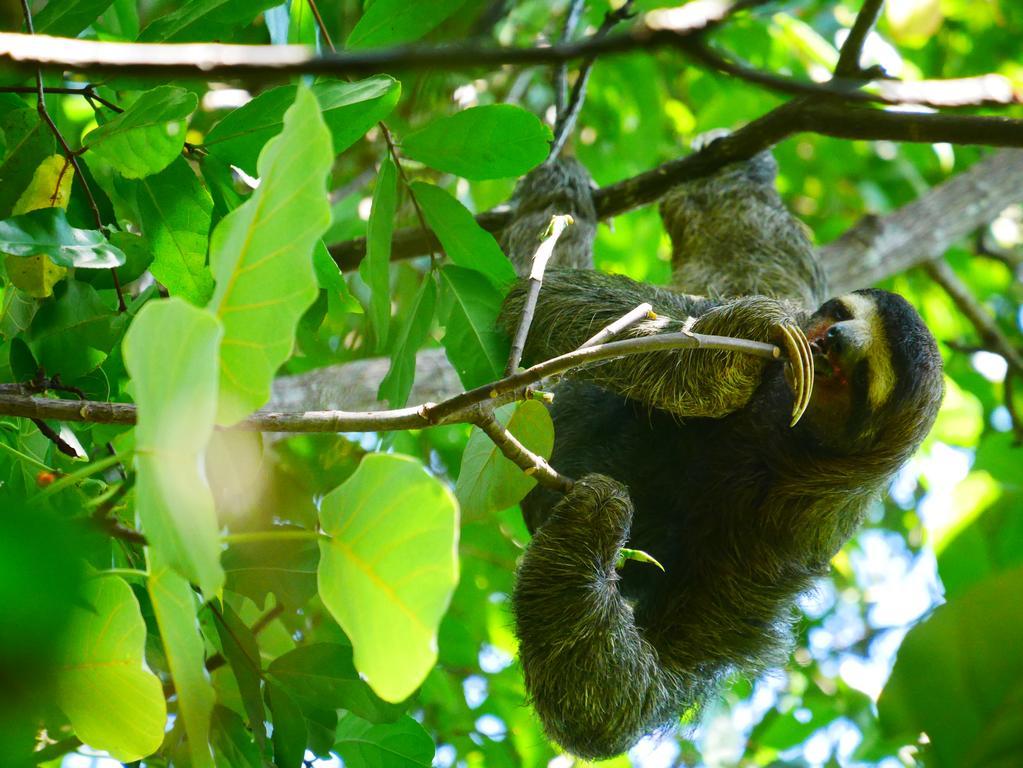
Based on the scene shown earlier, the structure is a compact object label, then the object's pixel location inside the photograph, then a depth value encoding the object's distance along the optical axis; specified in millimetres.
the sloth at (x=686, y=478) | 3193
